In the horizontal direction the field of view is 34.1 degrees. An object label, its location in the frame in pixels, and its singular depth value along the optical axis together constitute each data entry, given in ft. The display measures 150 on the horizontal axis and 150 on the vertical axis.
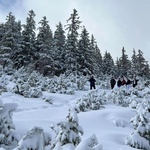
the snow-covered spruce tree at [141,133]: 21.06
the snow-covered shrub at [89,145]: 9.75
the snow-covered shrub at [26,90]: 46.91
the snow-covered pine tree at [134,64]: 178.15
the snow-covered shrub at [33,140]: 11.30
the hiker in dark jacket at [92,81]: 71.53
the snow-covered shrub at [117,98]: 50.26
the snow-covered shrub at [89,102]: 38.75
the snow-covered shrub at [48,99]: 43.69
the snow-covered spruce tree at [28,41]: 116.88
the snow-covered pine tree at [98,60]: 153.07
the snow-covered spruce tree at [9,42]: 105.29
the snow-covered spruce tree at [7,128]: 15.17
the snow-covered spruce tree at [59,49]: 125.80
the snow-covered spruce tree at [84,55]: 125.04
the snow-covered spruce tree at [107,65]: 173.17
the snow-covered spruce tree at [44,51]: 119.24
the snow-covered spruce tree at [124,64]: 190.15
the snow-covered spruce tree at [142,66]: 175.42
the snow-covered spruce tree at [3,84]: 45.62
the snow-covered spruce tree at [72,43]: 121.48
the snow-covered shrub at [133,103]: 44.12
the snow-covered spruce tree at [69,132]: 12.37
